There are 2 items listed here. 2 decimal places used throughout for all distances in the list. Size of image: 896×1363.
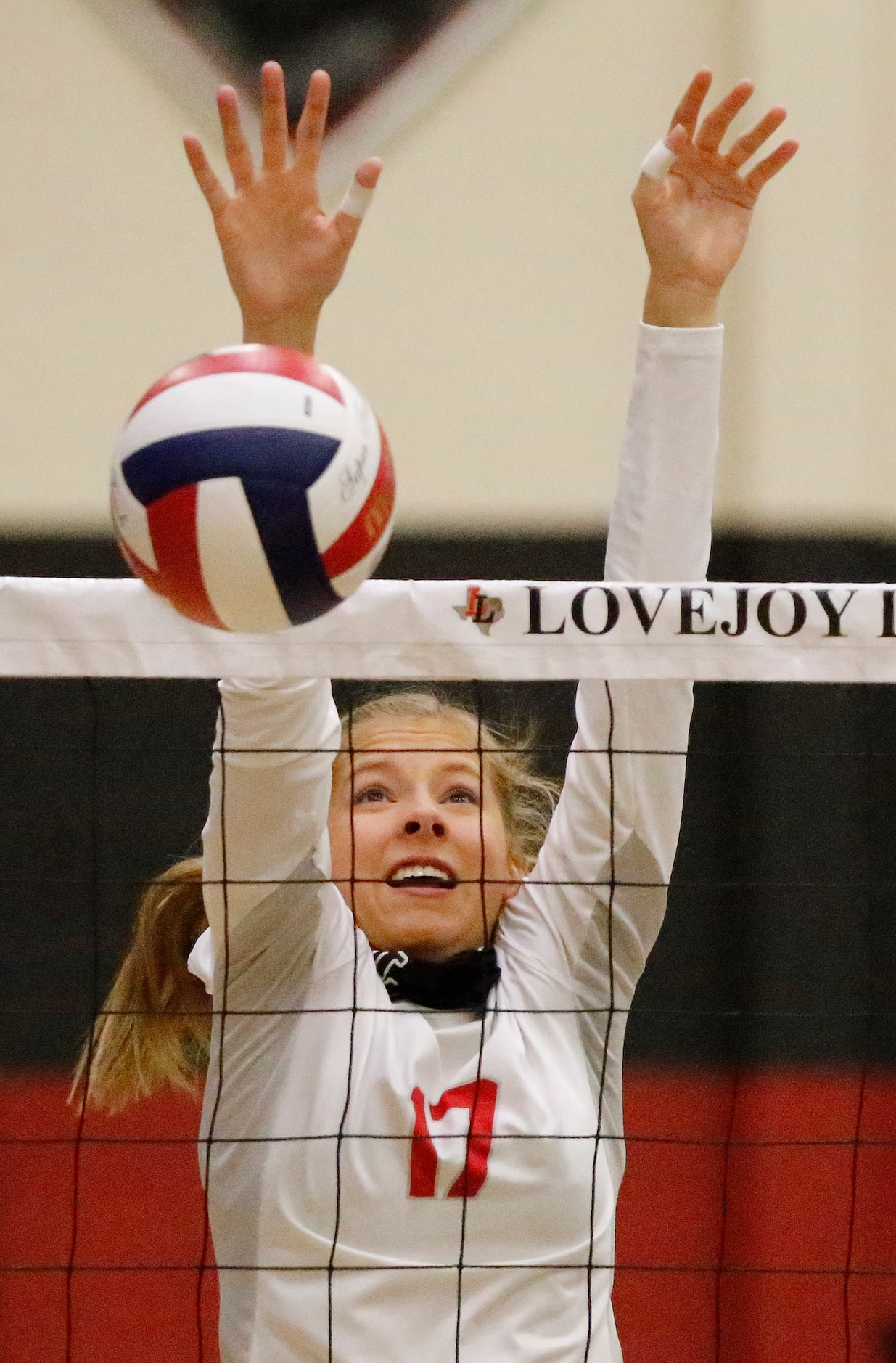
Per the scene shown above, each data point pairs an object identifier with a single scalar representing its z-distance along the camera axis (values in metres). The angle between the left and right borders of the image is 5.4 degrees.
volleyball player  7.71
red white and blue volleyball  7.53
